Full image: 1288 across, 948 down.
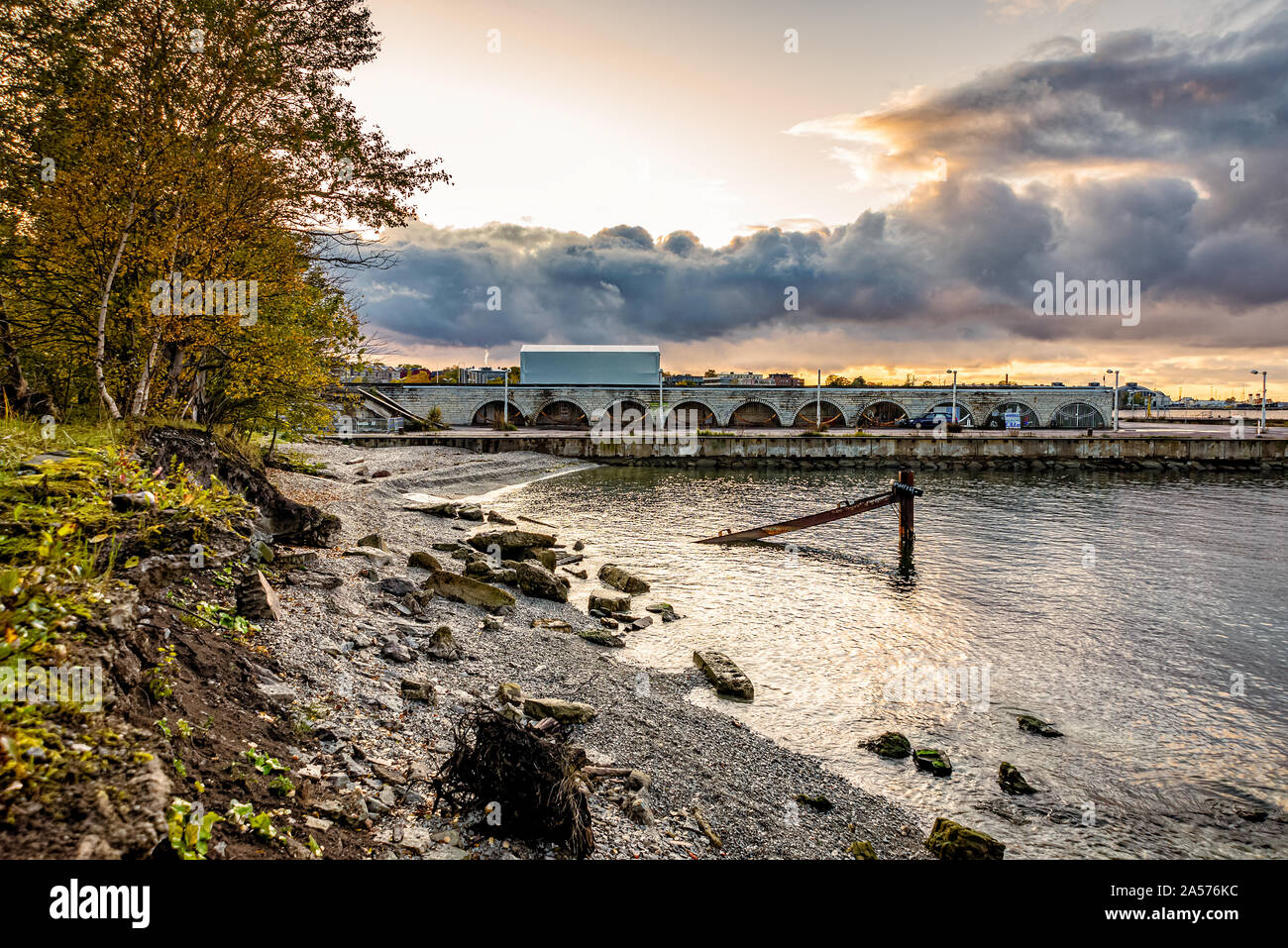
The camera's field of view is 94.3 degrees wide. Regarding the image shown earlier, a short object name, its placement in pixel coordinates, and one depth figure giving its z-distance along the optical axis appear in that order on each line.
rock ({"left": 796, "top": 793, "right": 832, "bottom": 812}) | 6.84
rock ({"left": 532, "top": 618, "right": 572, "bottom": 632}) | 11.86
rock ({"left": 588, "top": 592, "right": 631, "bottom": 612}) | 13.84
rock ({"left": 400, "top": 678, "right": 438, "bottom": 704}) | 6.98
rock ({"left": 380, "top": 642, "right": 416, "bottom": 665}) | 7.95
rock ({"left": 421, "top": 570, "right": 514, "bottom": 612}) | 11.97
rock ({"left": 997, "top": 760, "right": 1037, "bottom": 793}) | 7.70
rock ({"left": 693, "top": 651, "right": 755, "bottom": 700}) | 9.93
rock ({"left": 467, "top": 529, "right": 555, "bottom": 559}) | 18.00
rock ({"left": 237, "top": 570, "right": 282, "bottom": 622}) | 7.18
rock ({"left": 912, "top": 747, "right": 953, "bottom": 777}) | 8.05
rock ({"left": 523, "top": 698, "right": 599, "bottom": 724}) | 7.73
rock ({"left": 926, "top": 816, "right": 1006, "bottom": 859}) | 6.07
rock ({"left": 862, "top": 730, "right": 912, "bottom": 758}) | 8.35
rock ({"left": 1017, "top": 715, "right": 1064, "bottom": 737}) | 9.23
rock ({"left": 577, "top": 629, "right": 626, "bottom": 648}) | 11.74
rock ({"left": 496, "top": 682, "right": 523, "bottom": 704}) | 7.88
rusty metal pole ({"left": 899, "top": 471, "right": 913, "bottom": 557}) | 20.85
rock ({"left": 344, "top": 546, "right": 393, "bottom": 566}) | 12.45
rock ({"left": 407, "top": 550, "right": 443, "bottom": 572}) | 13.44
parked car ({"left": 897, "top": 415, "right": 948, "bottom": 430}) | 69.22
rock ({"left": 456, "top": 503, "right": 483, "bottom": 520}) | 23.30
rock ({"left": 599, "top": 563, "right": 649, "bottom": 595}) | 15.83
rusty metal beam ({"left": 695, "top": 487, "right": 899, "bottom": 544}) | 22.72
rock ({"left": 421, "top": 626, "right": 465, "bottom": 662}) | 8.86
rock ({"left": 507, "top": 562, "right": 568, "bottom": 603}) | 13.89
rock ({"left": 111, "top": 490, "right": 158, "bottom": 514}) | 6.30
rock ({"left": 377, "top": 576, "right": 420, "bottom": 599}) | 10.72
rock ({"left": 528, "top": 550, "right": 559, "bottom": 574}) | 16.58
